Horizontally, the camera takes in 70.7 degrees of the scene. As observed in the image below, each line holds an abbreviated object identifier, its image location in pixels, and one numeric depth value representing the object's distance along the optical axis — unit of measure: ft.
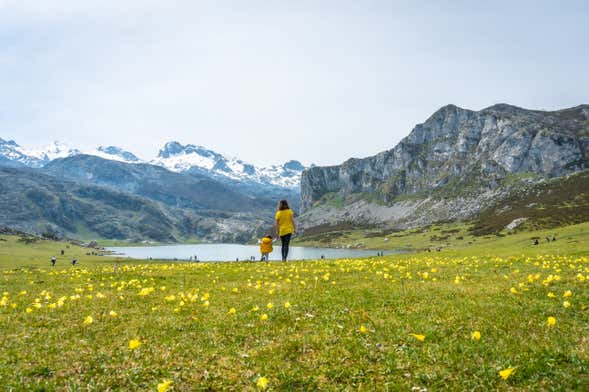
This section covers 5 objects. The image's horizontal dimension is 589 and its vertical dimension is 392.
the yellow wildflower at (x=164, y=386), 22.29
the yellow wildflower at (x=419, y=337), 30.89
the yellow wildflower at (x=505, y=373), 23.86
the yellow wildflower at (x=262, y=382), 22.53
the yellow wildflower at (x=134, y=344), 29.40
